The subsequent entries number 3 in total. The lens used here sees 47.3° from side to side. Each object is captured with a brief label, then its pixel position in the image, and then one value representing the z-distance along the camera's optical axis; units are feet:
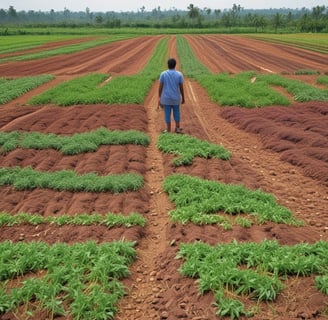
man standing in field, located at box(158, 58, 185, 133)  33.71
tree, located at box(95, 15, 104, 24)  330.38
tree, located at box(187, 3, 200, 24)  338.42
